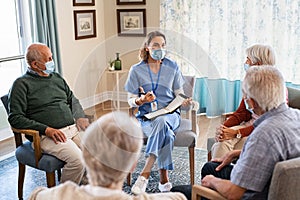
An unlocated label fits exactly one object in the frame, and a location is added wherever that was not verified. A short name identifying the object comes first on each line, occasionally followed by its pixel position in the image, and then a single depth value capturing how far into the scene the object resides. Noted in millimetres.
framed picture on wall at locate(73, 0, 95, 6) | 4844
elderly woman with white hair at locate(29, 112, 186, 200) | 1198
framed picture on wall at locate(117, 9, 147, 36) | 5047
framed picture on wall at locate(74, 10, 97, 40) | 4910
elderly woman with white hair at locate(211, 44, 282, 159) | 2555
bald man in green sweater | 2619
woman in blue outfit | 2785
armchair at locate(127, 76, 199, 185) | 2805
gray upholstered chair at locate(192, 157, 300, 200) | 1480
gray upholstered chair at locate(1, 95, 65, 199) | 2525
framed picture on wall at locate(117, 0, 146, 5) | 4980
